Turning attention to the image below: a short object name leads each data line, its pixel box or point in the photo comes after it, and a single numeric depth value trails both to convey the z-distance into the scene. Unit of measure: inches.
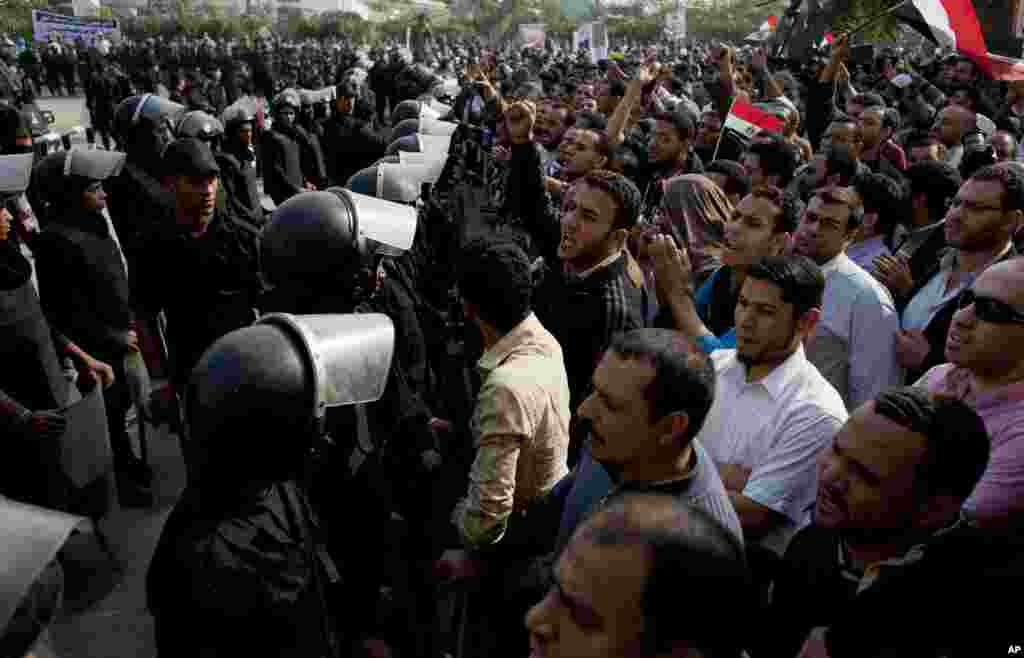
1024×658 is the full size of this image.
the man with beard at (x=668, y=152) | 221.8
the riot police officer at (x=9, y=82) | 424.8
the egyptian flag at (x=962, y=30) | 211.9
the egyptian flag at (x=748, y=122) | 227.3
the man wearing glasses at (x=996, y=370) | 81.6
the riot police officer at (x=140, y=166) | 217.1
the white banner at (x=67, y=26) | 835.4
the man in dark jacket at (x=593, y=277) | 125.0
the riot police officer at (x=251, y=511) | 67.8
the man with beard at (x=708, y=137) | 288.4
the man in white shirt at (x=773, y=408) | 86.8
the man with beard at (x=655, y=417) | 74.8
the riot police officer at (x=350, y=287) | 113.7
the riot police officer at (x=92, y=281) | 152.1
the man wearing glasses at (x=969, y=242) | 121.3
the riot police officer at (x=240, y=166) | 196.0
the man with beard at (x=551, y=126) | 312.2
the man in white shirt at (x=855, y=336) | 118.0
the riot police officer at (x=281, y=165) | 311.9
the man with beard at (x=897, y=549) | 63.3
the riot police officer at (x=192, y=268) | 145.6
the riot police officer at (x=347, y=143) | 335.9
